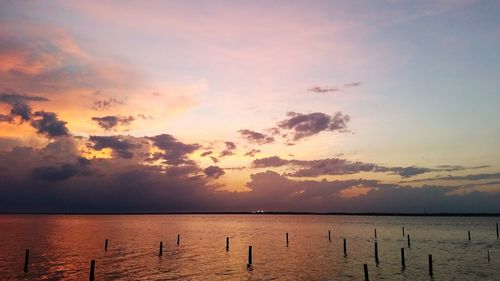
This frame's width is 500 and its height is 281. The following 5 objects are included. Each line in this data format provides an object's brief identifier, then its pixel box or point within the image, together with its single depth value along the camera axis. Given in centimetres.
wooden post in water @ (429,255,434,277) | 4081
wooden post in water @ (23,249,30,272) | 4320
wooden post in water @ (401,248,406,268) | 4737
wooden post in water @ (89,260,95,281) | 3459
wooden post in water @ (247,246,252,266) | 4953
